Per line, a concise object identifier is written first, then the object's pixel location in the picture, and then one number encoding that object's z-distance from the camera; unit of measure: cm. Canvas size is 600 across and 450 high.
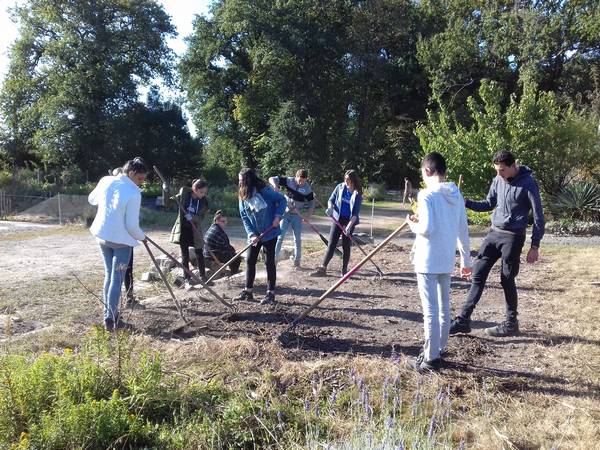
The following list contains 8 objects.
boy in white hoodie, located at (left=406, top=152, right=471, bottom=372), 406
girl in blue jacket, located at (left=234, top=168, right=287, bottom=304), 620
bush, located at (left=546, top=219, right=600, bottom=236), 1402
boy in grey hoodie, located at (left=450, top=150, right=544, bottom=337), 506
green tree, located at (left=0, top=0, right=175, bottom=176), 2616
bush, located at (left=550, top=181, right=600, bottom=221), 1462
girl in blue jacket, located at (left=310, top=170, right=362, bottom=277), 793
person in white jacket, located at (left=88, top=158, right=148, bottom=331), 519
